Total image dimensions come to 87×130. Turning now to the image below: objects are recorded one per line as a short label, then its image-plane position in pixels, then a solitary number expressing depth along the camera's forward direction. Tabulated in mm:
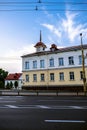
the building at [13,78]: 44608
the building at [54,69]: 20516
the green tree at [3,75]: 46990
